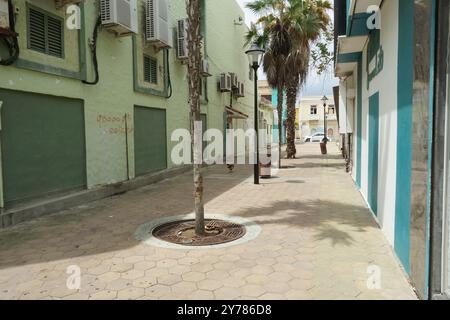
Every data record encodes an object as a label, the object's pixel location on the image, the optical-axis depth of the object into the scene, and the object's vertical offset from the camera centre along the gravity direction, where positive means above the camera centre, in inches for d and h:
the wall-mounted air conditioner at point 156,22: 418.3 +150.3
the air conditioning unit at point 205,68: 601.0 +130.3
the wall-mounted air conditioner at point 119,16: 332.5 +127.1
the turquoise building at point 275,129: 1485.0 +50.7
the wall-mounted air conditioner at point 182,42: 512.1 +150.2
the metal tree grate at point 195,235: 197.3 -58.9
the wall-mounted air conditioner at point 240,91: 866.0 +126.9
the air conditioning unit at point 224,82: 733.9 +125.7
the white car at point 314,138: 1822.1 +2.6
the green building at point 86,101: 249.6 +39.6
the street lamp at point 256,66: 366.3 +83.9
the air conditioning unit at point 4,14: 226.5 +87.3
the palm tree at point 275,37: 600.4 +185.1
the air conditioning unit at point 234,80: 786.0 +141.2
